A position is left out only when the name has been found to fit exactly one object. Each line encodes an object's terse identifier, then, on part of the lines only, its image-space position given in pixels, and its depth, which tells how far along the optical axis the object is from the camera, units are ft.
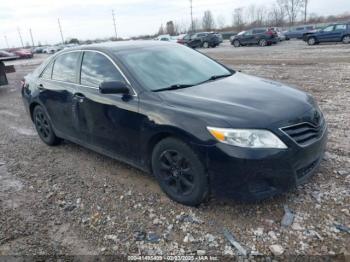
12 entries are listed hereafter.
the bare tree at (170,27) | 240.53
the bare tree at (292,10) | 239.09
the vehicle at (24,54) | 131.23
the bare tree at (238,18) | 262.28
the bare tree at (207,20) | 273.13
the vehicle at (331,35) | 73.41
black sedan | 9.16
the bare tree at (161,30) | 278.67
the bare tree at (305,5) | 236.22
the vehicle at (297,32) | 109.44
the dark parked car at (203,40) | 104.06
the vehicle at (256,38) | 91.40
